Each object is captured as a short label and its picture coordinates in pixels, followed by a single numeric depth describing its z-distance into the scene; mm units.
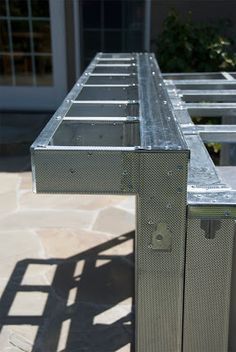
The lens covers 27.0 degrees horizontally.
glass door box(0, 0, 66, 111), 7855
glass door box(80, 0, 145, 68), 8375
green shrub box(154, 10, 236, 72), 6469
